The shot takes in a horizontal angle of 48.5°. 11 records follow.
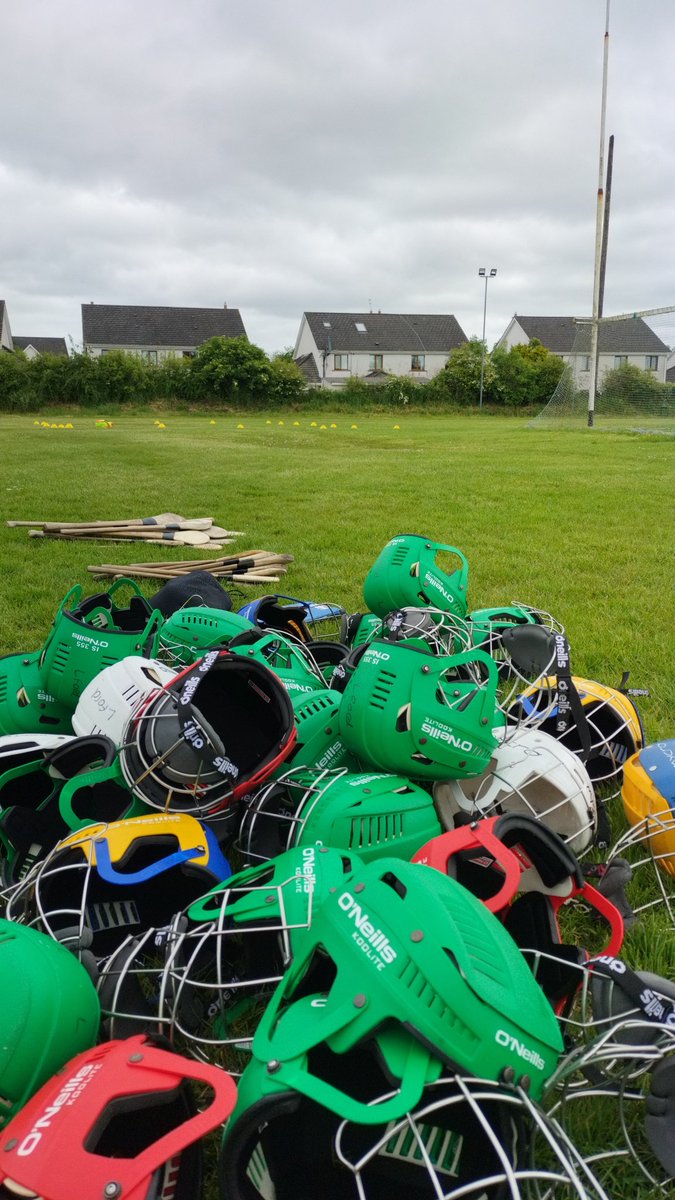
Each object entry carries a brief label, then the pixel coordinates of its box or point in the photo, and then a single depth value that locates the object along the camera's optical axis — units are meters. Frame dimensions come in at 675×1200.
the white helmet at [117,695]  2.99
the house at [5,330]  78.00
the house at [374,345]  74.94
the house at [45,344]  90.88
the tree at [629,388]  27.44
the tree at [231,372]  47.88
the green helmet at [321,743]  2.94
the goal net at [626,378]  26.66
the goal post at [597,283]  27.31
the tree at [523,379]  53.16
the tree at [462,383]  52.71
